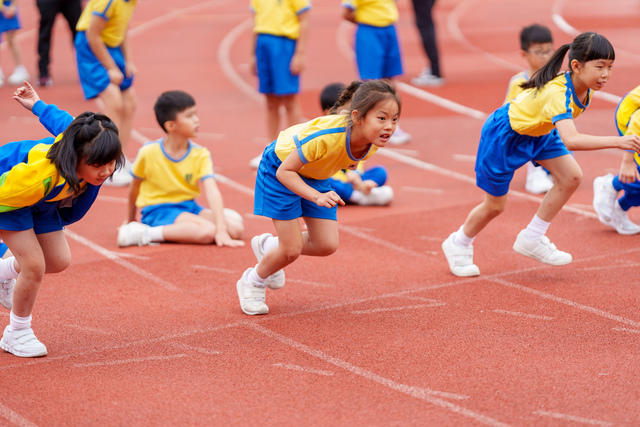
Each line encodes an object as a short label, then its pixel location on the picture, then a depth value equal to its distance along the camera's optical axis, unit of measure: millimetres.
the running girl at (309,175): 8172
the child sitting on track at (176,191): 12156
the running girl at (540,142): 9250
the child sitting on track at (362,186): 13742
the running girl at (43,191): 7445
